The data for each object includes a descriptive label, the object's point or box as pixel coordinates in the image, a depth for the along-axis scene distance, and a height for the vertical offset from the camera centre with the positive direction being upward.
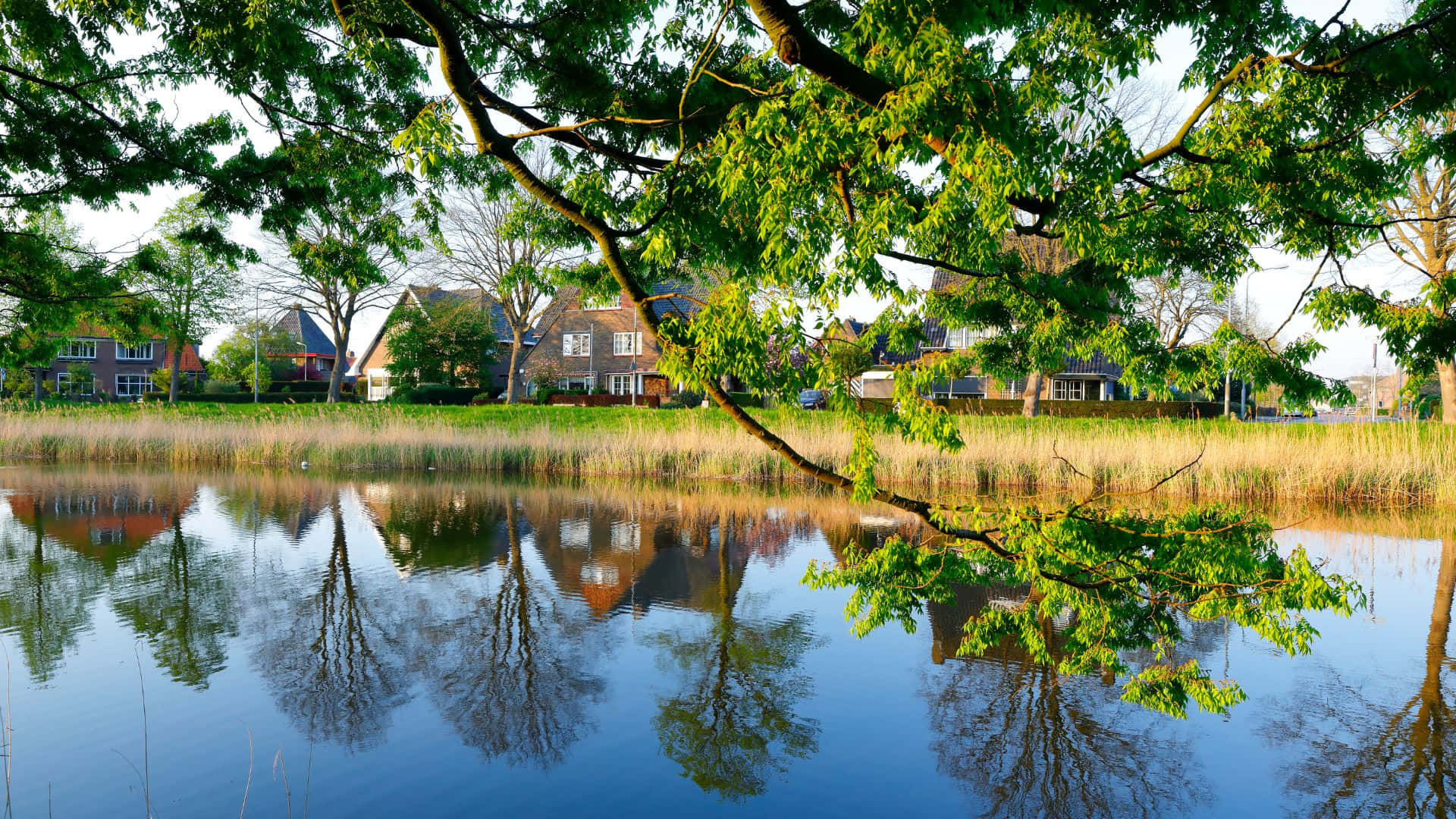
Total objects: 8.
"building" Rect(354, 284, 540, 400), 45.62 +4.29
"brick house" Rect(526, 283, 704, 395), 51.22 +2.94
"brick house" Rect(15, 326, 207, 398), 57.81 +2.66
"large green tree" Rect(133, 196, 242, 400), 37.44 +5.12
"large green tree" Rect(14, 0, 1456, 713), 3.70 +1.15
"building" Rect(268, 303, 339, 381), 68.69 +4.52
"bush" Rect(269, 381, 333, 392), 57.37 +1.09
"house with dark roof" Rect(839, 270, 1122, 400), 44.09 +0.99
